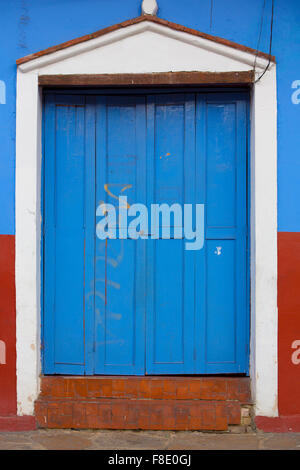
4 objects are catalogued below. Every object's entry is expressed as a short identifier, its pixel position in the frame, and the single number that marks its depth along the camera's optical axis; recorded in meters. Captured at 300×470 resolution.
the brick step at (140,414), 4.67
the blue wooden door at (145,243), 4.91
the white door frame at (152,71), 4.70
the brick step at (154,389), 4.78
